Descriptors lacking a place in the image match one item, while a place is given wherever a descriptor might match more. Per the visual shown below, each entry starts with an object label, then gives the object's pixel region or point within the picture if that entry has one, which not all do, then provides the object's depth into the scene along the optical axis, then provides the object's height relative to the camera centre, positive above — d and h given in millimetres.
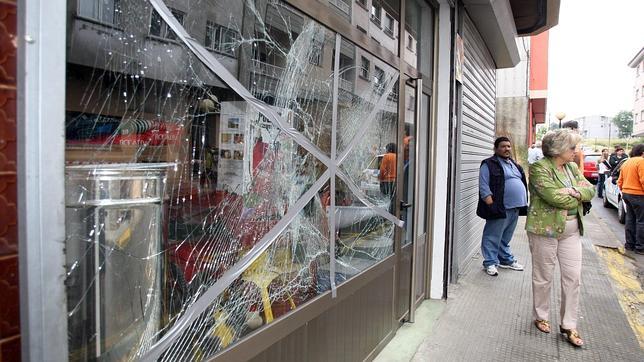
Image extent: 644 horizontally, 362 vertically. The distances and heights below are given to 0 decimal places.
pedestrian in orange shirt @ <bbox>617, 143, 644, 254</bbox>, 6863 -353
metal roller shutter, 5320 +434
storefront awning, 5190 +1972
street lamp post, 15445 +1921
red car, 19125 +173
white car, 9888 -634
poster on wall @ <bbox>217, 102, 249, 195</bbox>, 1681 +64
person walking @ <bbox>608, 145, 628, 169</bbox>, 12910 +481
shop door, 3707 -324
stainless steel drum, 1197 -280
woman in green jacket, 3561 -373
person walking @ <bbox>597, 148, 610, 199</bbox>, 13980 +71
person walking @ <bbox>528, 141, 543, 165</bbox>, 11435 +438
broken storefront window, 1237 -31
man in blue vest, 5324 -332
